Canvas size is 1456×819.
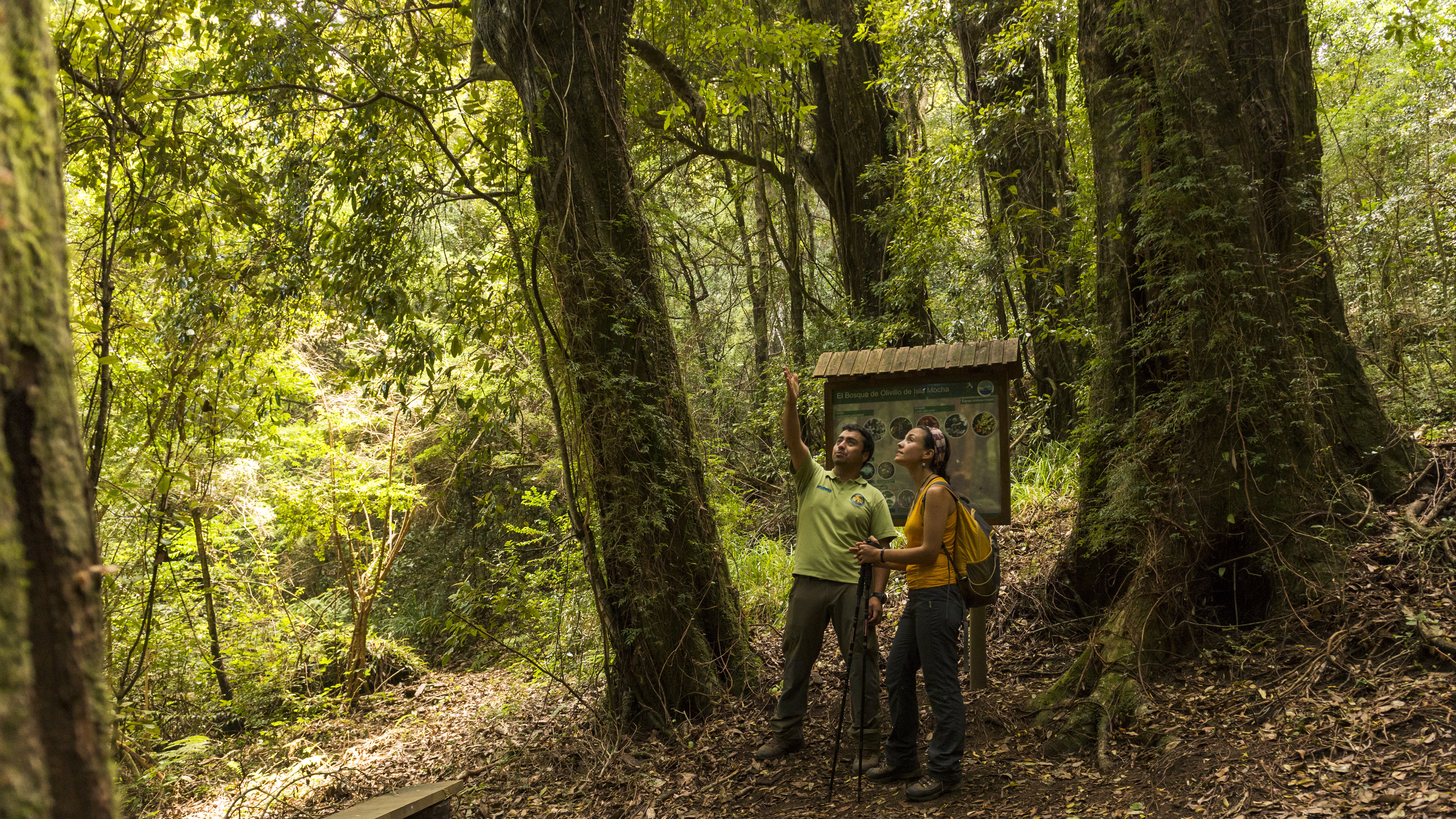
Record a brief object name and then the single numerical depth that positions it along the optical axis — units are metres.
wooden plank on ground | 4.58
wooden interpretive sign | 5.40
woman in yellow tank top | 4.17
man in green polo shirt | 4.95
